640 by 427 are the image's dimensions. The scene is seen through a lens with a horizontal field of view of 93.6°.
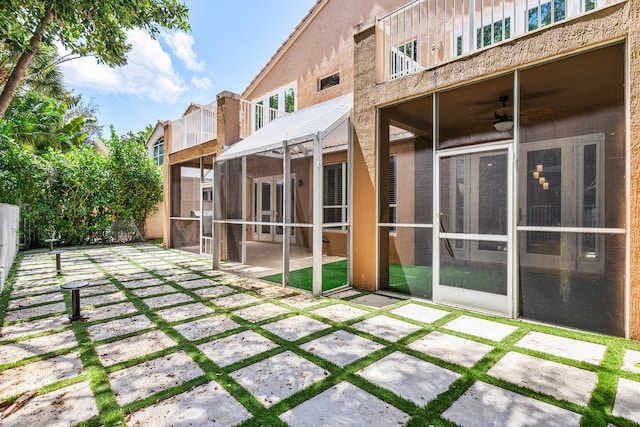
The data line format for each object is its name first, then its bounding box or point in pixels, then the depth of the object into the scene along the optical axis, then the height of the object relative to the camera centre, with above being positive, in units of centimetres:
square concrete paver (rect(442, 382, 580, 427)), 215 -152
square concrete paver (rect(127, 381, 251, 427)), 216 -151
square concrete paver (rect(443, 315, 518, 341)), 371 -155
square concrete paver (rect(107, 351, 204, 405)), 253 -152
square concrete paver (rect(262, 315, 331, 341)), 375 -154
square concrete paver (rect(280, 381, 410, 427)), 216 -152
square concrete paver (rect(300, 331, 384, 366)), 315 -153
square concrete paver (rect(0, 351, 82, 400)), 261 -152
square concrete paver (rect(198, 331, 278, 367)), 313 -153
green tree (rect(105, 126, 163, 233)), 1304 +141
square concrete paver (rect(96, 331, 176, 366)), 317 -154
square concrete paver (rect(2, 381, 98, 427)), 216 -151
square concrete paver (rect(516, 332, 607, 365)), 312 -152
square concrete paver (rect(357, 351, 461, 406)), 252 -153
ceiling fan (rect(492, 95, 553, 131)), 412 +136
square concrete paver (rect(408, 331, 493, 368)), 311 -154
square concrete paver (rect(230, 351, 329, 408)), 251 -152
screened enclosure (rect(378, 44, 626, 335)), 367 +23
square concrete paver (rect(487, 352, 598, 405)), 249 -152
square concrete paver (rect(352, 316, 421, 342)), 374 -155
